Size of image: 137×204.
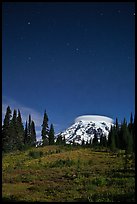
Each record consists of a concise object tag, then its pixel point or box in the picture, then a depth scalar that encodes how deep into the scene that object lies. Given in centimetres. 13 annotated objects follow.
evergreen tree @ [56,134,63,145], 7410
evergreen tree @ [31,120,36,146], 8496
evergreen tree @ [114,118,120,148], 6231
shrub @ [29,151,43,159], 4476
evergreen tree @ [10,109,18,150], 6594
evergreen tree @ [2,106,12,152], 6322
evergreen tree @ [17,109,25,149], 7112
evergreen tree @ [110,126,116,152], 5584
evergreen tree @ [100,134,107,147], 7661
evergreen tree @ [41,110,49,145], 7974
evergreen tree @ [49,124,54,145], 7516
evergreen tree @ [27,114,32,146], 8263
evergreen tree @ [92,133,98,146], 8822
